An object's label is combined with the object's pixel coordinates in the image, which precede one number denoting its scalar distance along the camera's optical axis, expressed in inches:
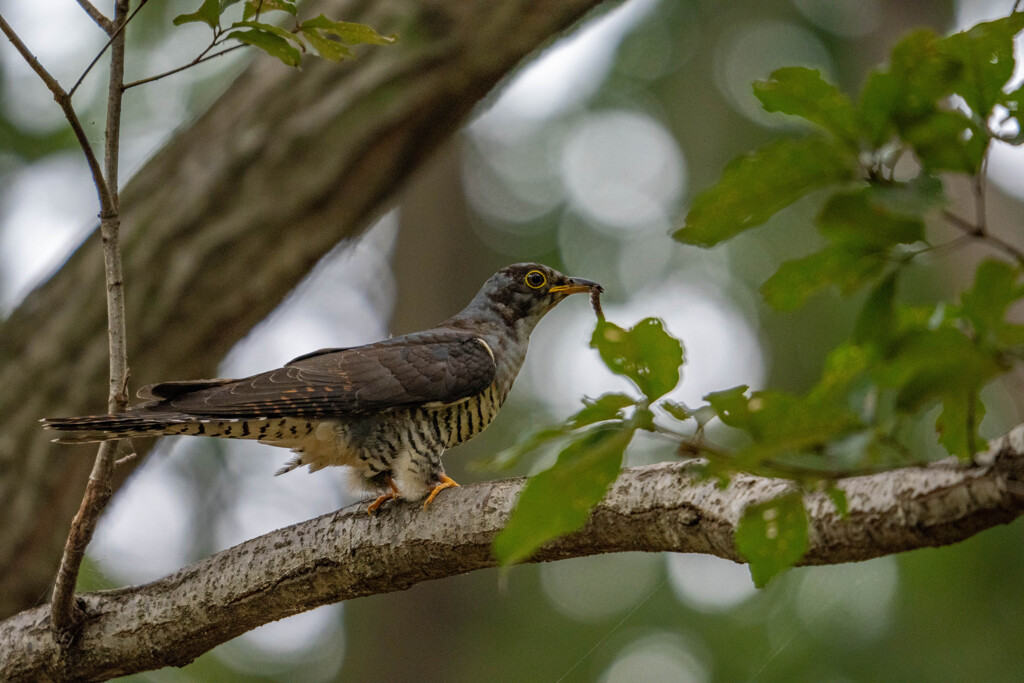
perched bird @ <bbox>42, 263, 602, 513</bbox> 276.1
